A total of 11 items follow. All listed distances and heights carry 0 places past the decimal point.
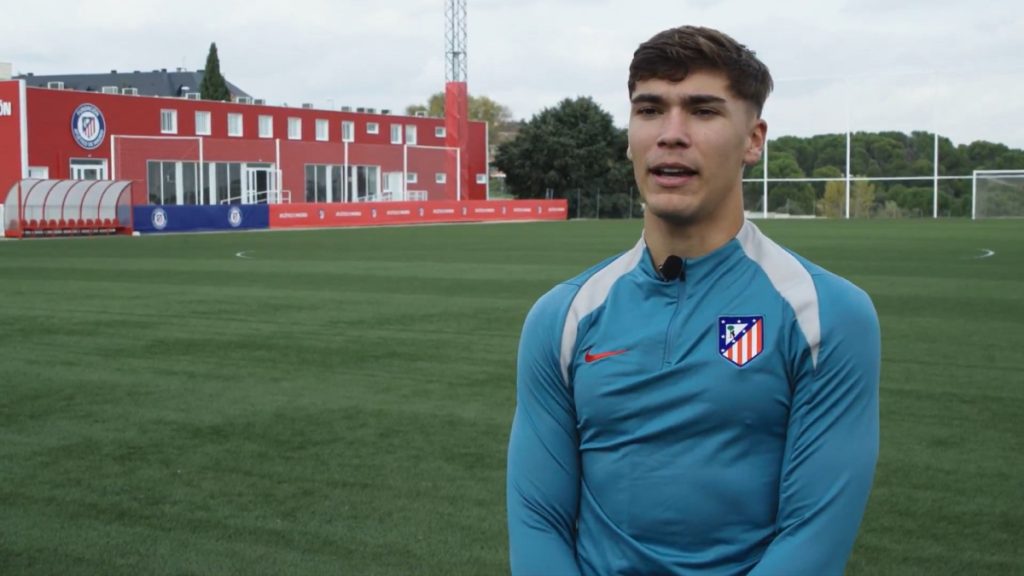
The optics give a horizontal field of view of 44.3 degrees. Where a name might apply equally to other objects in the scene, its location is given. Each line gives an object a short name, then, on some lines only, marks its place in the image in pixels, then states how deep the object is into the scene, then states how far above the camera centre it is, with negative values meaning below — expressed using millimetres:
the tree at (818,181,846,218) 61375 +191
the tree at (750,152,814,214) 62781 +738
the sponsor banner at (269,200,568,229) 47188 -150
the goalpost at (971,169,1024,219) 57812 +455
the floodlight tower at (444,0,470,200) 64688 +4923
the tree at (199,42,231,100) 96250 +9855
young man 2312 -307
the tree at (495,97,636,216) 71188 +2786
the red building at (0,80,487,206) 50469 +2674
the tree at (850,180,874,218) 61250 +229
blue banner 40906 -253
